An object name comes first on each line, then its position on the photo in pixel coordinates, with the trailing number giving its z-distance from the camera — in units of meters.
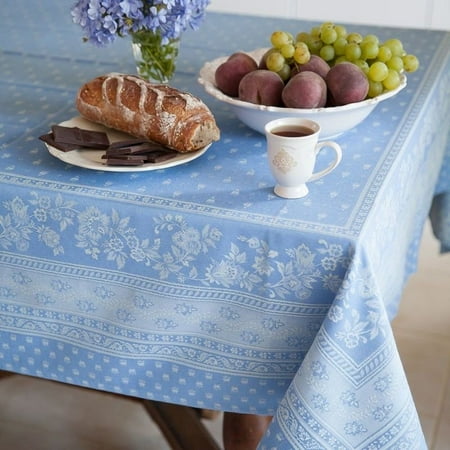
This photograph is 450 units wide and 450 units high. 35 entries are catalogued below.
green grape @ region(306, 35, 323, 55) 1.63
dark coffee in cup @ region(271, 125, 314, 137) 1.37
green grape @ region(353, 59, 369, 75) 1.58
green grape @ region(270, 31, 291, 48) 1.55
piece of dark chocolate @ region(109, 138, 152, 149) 1.46
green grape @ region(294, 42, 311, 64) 1.54
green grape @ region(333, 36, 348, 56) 1.62
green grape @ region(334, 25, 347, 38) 1.62
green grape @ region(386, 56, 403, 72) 1.61
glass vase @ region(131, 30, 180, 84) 1.67
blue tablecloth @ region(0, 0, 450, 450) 1.28
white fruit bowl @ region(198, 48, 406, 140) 1.49
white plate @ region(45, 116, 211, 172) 1.41
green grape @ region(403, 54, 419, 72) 1.67
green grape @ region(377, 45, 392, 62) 1.61
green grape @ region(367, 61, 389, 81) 1.56
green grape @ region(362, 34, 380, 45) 1.60
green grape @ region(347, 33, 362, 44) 1.62
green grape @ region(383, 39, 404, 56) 1.64
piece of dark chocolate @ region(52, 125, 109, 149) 1.48
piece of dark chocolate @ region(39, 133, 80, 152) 1.46
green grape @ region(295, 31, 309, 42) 1.64
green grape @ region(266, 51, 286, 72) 1.53
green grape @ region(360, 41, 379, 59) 1.60
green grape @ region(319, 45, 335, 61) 1.62
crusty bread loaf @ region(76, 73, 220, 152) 1.45
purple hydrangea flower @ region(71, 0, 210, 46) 1.54
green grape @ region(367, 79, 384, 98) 1.58
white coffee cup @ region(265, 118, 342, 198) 1.32
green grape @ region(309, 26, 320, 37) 1.64
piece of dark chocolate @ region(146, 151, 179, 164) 1.43
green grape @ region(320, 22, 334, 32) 1.61
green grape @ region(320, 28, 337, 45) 1.61
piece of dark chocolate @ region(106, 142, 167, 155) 1.44
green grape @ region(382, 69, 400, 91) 1.57
